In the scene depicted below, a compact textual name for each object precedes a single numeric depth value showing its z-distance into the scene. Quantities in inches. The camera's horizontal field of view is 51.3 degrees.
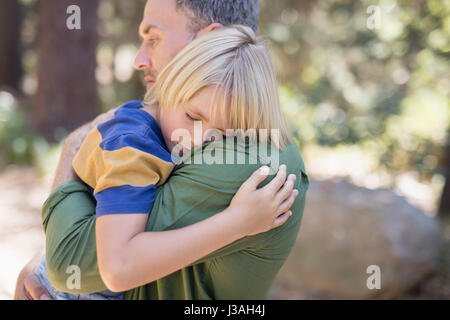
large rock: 174.9
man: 59.6
